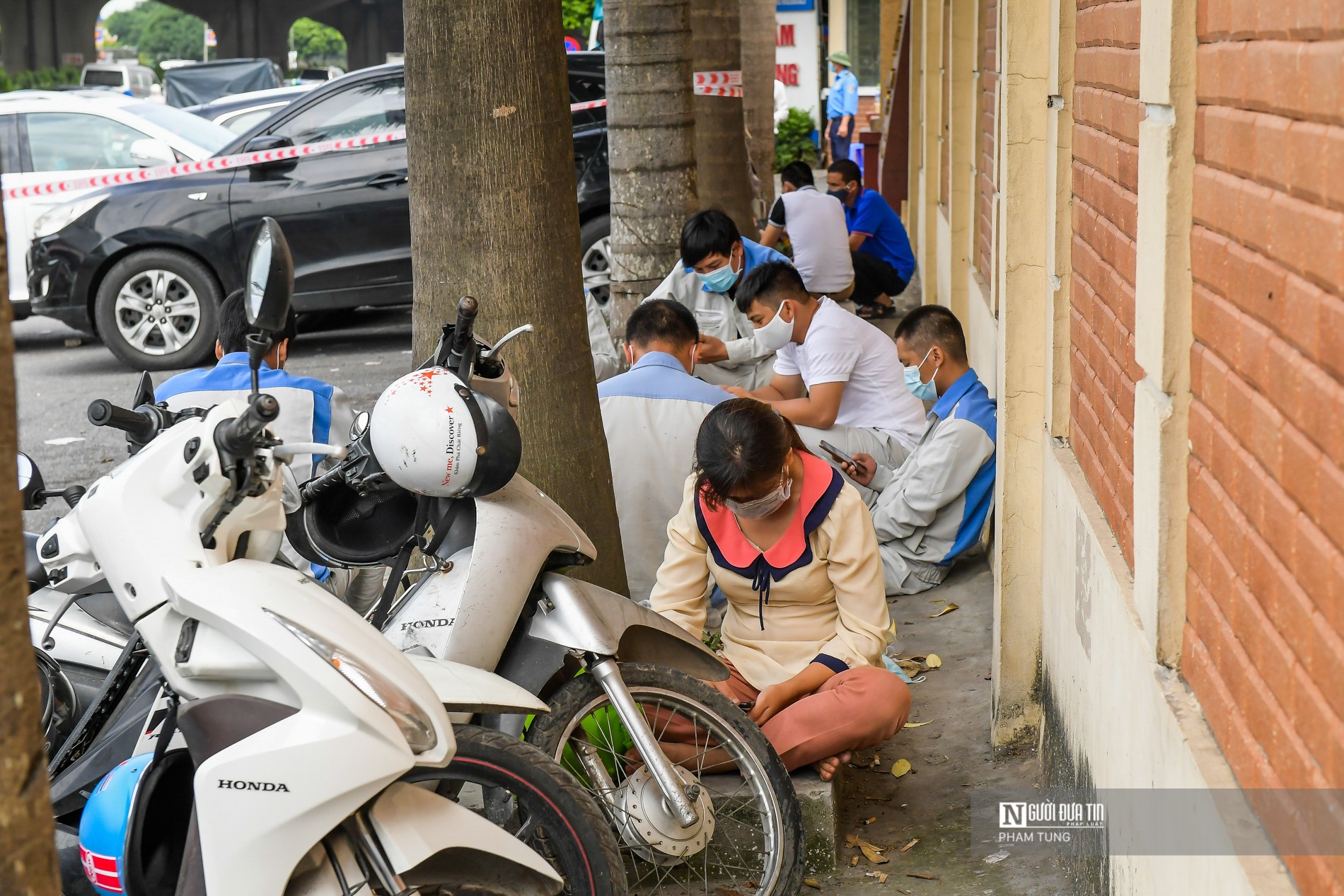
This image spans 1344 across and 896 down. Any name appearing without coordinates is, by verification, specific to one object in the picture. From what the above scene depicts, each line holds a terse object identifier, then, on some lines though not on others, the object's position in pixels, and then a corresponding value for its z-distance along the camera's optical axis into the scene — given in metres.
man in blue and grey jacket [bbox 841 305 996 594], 5.32
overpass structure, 42.31
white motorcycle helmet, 2.96
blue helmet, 2.55
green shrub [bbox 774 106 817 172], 24.17
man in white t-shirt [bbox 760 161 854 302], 9.34
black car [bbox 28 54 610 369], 10.12
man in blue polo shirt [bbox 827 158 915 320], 10.83
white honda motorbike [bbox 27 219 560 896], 2.25
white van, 32.38
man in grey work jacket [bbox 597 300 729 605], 5.04
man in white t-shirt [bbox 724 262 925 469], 6.09
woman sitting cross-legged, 3.39
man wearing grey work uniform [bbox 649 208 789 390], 6.66
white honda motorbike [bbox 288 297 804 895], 3.03
